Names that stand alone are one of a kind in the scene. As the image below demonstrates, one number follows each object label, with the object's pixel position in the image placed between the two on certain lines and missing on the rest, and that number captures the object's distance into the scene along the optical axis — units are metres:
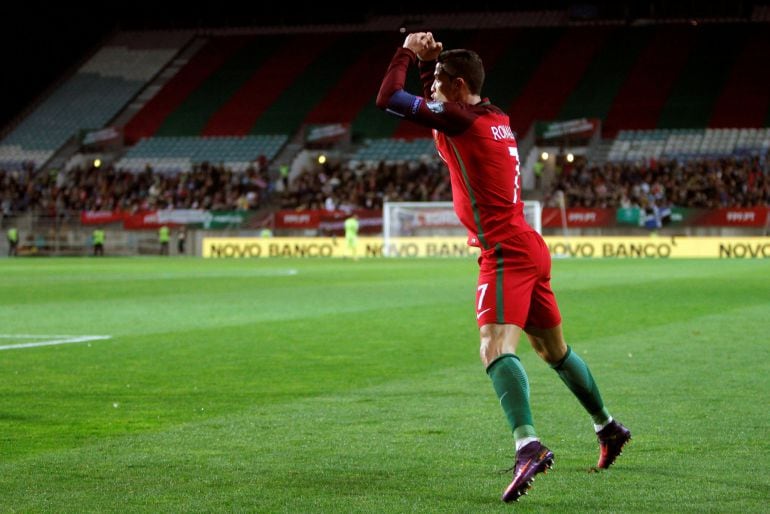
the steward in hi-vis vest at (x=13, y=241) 57.91
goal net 52.25
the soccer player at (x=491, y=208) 6.39
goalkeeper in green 47.00
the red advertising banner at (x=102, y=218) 59.91
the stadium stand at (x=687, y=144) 56.12
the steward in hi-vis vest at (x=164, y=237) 57.56
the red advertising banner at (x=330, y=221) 55.94
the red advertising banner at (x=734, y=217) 49.91
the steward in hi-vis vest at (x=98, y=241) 57.34
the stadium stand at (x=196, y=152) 64.31
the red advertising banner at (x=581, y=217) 52.47
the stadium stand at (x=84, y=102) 69.94
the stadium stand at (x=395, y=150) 61.22
